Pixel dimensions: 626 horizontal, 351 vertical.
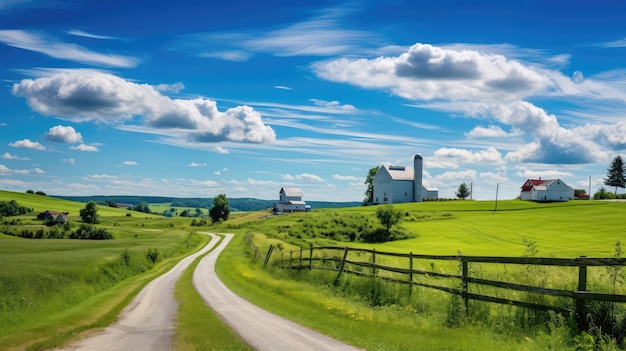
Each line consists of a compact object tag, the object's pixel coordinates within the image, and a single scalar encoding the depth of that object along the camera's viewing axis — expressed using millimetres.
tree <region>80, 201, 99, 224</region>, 136875
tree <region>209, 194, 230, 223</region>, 158125
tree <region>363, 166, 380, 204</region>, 177375
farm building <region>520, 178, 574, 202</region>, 146875
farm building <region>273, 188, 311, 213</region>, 170125
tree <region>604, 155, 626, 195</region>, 176500
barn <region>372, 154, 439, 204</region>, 160625
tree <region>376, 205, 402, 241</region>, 86625
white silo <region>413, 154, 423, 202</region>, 162750
